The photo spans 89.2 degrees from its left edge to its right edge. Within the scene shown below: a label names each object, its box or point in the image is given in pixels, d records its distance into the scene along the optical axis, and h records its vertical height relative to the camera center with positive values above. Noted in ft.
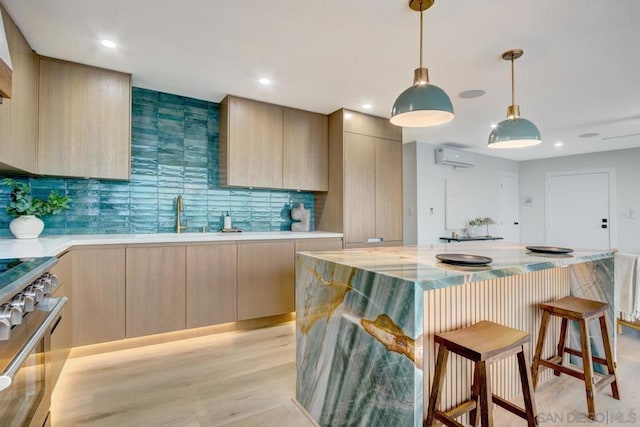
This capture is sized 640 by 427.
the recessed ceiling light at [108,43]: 7.83 +4.25
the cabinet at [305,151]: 12.37 +2.60
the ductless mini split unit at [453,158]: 18.66 +3.51
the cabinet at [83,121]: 8.64 +2.68
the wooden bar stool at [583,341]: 6.11 -2.55
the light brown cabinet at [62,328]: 5.99 -2.32
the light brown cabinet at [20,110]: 6.66 +2.41
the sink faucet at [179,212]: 11.01 +0.16
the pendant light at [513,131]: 7.89 +2.12
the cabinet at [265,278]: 10.40 -2.04
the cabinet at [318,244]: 11.51 -1.00
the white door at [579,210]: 20.49 +0.46
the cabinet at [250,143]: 11.22 +2.64
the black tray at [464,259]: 5.02 -0.69
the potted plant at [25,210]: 8.19 +0.18
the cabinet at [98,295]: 8.21 -2.03
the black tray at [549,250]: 6.66 -0.69
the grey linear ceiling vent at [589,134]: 16.07 +4.15
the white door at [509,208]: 23.12 +0.66
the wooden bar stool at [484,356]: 4.40 -1.97
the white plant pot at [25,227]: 8.16 -0.24
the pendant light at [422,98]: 6.04 +2.24
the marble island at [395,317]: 4.21 -1.69
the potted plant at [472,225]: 20.45 -0.55
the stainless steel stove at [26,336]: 3.16 -1.35
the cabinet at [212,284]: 9.61 -2.04
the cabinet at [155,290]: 8.85 -2.04
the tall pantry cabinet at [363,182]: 12.61 +1.41
